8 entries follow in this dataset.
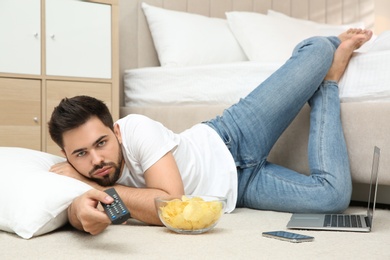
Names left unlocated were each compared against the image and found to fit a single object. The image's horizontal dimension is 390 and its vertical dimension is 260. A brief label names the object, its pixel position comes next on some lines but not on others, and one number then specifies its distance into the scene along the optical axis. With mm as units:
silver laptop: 2952
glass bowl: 2823
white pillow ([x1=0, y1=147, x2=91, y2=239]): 2808
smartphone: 2745
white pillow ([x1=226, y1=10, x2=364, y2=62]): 4520
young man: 2987
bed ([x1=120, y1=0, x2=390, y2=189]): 3420
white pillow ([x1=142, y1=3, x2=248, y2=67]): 4486
